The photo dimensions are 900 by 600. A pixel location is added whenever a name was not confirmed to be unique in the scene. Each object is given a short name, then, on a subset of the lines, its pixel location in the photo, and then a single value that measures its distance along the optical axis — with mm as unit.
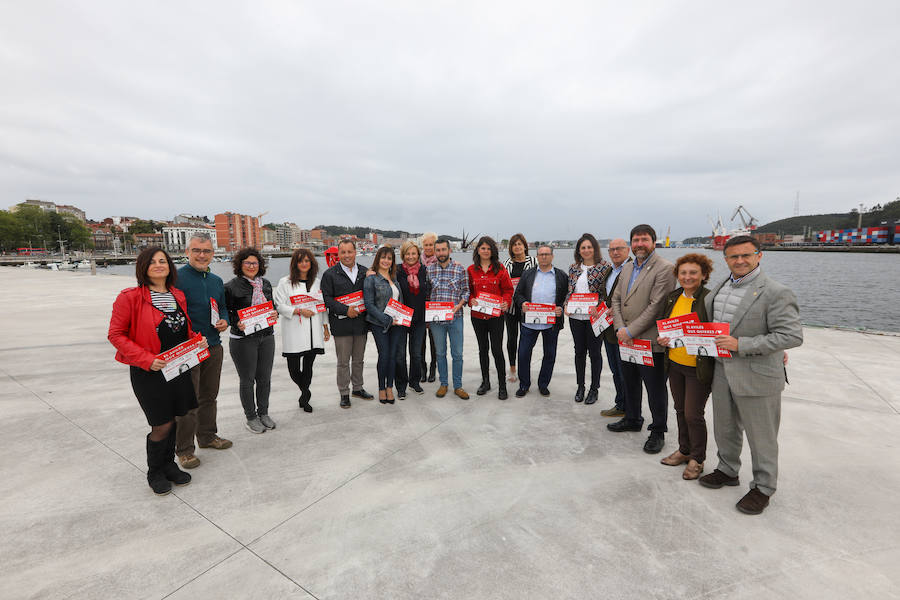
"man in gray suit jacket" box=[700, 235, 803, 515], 2471
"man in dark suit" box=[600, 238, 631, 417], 4160
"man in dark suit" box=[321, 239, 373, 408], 4379
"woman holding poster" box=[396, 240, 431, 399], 4785
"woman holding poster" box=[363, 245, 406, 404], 4473
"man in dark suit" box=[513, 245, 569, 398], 4770
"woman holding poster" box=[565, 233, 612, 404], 4545
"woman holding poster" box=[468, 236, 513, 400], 4762
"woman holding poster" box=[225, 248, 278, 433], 3678
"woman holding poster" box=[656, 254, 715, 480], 2973
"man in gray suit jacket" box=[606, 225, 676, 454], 3465
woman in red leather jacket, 2604
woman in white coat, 4160
